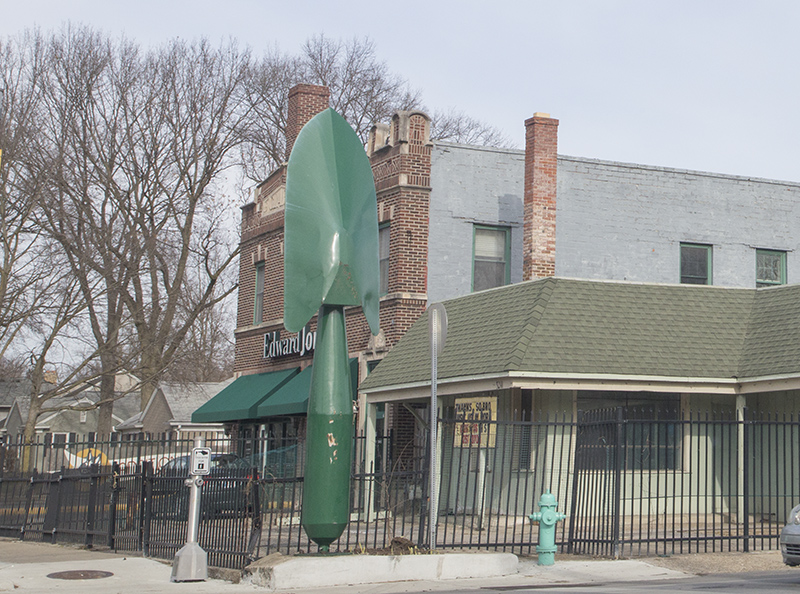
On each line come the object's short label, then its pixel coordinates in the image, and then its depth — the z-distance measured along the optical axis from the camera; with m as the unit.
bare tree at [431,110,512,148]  48.19
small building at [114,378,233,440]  45.94
